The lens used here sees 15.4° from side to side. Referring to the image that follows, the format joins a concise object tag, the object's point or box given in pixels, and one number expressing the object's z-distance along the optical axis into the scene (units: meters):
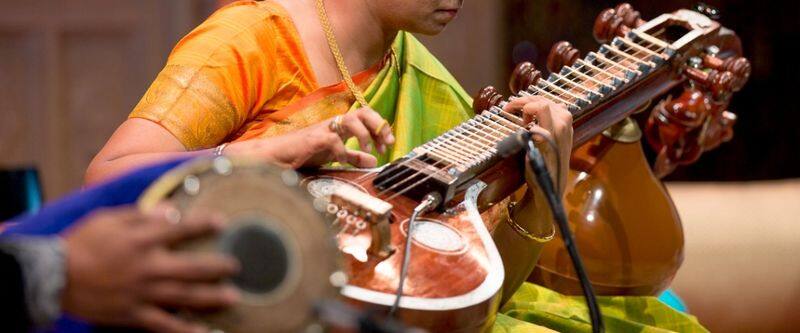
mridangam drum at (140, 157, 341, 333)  2.73
